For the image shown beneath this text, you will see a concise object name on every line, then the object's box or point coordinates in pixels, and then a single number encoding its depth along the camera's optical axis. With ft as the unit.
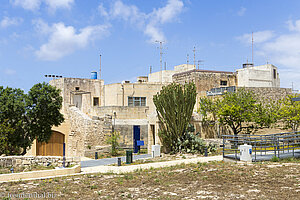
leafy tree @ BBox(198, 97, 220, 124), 91.90
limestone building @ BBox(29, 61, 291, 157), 85.76
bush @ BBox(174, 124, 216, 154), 69.82
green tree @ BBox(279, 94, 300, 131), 86.38
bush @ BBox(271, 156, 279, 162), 51.18
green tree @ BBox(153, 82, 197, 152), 71.41
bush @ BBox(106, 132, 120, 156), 79.25
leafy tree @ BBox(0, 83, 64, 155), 71.15
